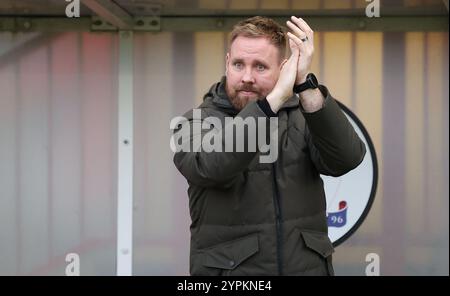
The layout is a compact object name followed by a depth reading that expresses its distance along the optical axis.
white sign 6.09
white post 6.08
